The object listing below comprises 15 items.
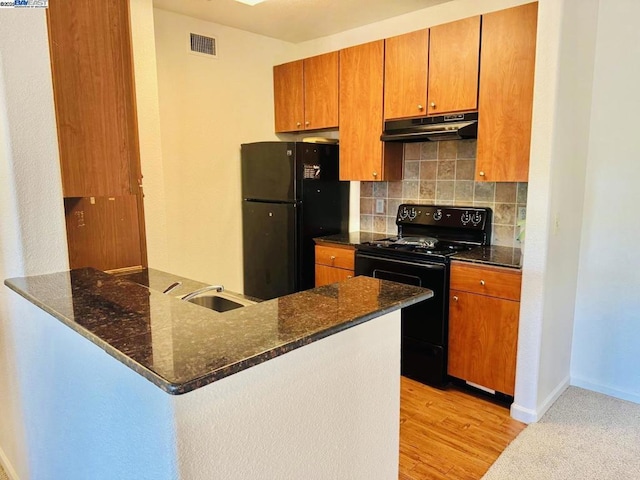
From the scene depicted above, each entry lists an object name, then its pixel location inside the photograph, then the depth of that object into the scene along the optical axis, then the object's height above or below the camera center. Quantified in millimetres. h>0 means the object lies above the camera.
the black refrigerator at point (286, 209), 3453 -264
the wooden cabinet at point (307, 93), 3521 +675
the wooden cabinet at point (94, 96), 1700 +320
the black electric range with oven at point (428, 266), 2848 -596
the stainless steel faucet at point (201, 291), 1790 -467
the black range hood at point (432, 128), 2785 +303
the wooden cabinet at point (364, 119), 3240 +419
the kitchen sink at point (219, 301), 1972 -565
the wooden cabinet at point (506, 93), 2516 +470
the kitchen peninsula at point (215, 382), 907 -492
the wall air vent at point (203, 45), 3377 +997
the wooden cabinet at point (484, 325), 2590 -898
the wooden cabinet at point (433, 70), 2768 +681
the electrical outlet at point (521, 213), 2936 -249
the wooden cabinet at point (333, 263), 3334 -659
